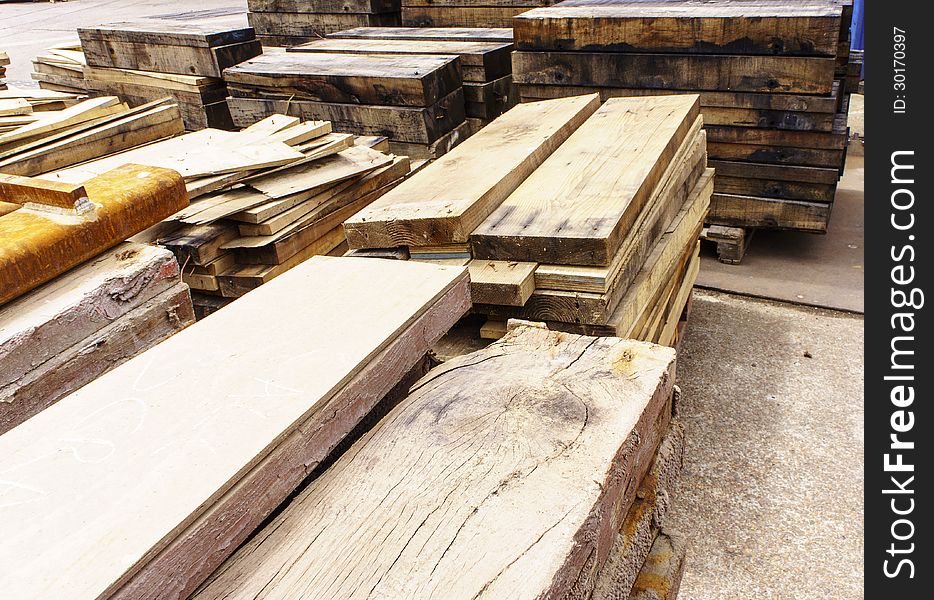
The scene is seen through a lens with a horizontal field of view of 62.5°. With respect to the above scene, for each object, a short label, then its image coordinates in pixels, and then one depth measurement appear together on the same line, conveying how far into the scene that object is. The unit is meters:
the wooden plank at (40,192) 2.15
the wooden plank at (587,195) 2.40
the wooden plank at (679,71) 4.23
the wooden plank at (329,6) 6.43
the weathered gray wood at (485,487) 1.19
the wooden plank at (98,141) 3.64
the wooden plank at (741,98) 4.31
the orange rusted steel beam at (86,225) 2.01
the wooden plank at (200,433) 1.07
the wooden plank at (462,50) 4.86
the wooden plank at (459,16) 6.13
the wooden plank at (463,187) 2.48
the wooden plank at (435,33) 5.50
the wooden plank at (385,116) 4.43
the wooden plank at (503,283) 2.32
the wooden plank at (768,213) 4.77
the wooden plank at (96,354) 1.96
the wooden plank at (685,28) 4.13
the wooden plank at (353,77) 4.36
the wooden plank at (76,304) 1.94
